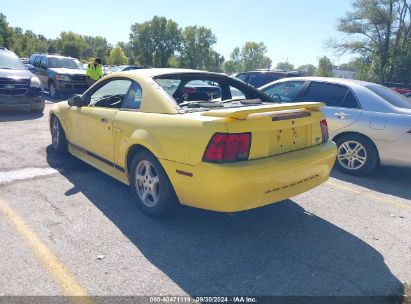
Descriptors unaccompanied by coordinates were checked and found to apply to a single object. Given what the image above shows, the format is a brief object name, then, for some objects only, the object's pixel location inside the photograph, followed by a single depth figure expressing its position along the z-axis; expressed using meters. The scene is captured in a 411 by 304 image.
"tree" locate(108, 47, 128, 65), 77.00
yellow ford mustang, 3.00
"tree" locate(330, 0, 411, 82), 33.06
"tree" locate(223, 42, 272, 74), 122.06
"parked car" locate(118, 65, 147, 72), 22.38
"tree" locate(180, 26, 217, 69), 83.12
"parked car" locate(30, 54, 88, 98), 12.74
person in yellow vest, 12.73
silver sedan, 4.97
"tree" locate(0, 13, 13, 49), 64.36
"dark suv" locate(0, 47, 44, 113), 8.97
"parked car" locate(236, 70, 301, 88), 11.81
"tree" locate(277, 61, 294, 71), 166.32
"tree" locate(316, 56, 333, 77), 50.68
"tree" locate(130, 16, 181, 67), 80.31
